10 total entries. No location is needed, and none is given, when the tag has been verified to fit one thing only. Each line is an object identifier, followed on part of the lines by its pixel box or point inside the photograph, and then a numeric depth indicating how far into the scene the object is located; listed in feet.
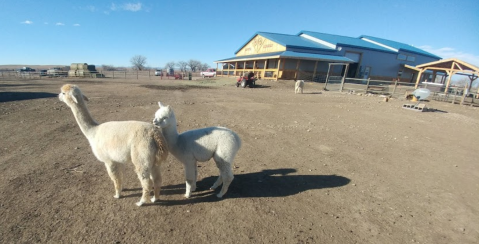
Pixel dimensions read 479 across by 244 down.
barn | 97.40
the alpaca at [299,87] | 67.17
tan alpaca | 10.29
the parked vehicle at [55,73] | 113.31
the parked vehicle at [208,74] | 160.86
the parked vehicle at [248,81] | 80.89
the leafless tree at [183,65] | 394.79
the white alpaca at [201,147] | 11.71
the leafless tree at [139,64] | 368.48
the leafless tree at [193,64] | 387.96
